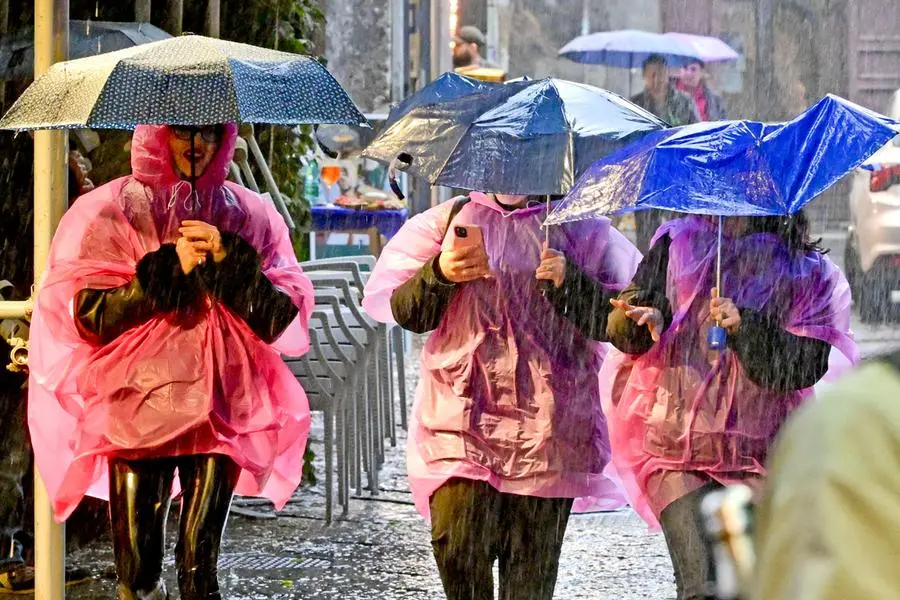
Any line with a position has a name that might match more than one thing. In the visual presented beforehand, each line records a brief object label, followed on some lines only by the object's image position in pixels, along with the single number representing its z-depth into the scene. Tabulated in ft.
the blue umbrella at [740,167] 30.27
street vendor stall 80.74
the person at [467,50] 103.65
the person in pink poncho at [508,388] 32.24
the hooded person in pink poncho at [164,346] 32.22
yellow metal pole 33.63
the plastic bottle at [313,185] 74.67
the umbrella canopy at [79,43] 45.57
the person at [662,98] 80.84
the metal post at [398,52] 94.89
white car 91.09
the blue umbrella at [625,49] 113.09
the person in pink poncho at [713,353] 31.30
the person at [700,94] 85.61
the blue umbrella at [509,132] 33.09
